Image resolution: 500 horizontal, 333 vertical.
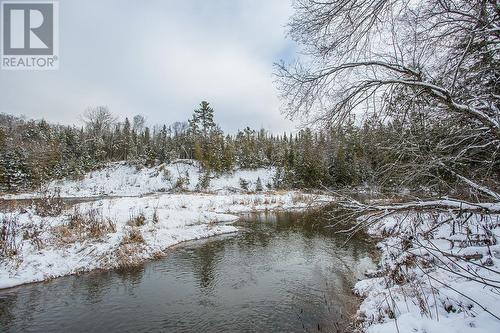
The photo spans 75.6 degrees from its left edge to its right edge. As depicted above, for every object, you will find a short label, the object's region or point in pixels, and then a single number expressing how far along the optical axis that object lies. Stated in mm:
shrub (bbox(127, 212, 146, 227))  14594
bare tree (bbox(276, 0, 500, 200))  3496
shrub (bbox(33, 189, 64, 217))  13508
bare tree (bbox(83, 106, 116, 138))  78250
